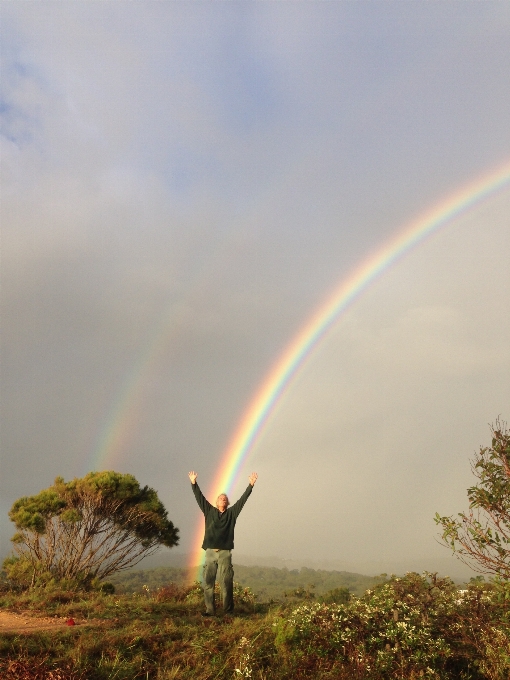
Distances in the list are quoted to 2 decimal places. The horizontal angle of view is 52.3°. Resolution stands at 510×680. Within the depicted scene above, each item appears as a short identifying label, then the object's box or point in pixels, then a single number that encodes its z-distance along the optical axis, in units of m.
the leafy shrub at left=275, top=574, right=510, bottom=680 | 6.78
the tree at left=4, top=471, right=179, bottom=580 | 18.55
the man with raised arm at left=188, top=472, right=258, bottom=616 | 9.98
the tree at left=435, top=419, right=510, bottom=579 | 6.82
